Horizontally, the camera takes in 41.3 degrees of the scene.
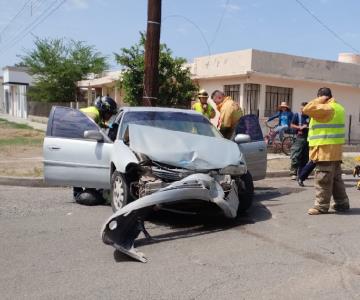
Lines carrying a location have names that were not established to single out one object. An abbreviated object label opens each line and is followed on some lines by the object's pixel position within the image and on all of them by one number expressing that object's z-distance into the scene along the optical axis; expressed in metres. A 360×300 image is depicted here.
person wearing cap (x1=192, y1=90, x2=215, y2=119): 9.36
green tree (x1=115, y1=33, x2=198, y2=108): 17.09
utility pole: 9.90
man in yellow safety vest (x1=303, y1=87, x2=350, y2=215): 6.54
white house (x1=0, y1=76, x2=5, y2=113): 74.25
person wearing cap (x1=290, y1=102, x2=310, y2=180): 10.13
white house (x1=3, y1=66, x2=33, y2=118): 51.12
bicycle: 15.28
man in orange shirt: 8.53
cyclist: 14.37
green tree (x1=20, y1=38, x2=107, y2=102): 35.69
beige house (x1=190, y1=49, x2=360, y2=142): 17.88
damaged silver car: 5.47
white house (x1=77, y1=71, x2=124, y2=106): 28.40
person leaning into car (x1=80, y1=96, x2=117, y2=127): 8.17
